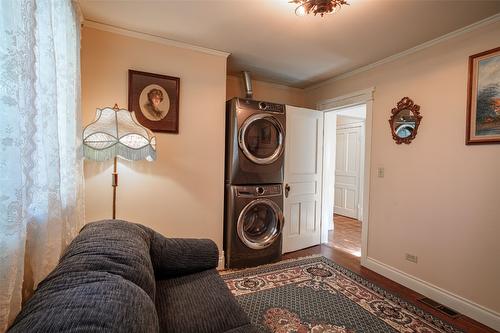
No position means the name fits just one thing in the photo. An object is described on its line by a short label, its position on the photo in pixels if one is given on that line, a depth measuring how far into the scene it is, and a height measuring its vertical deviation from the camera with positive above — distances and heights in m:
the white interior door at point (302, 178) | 3.25 -0.21
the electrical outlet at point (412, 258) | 2.47 -0.95
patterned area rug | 1.85 -1.23
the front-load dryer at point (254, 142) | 2.71 +0.24
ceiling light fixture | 1.62 +1.09
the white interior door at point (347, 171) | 5.44 -0.17
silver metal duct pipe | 3.22 +1.03
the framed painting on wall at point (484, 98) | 1.93 +0.57
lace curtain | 0.70 +0.05
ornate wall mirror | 2.48 +0.48
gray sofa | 0.63 -0.44
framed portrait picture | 2.31 +0.59
